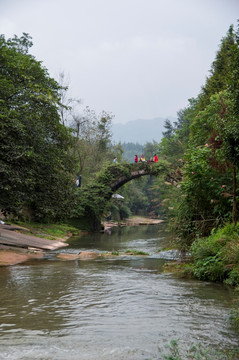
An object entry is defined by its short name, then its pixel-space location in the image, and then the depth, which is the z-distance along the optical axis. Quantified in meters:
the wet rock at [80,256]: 15.47
